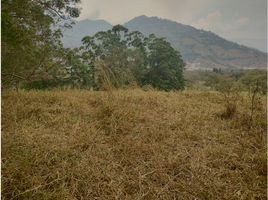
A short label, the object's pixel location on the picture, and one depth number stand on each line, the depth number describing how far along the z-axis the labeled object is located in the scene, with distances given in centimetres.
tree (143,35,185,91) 1460
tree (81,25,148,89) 1191
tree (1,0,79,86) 254
